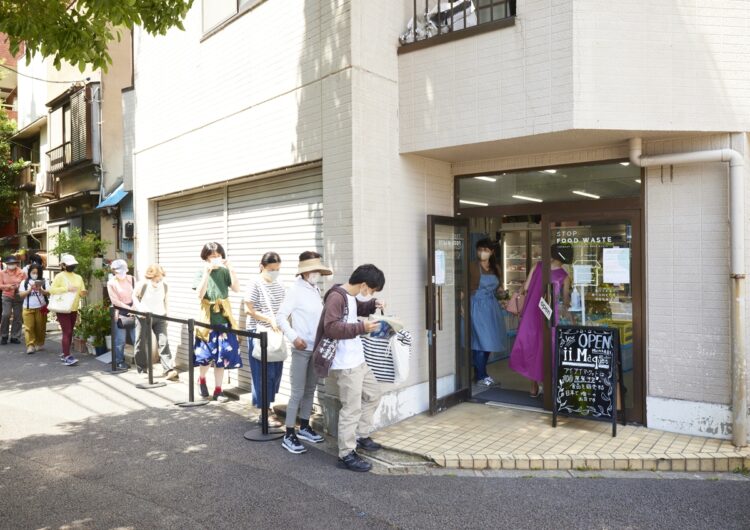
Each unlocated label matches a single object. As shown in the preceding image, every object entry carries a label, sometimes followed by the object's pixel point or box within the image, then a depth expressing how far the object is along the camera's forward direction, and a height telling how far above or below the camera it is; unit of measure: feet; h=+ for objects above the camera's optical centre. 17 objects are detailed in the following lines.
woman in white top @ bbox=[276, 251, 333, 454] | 18.75 -1.83
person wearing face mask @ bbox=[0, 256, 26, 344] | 39.70 -2.13
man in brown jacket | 16.78 -2.64
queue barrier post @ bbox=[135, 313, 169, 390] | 26.89 -4.50
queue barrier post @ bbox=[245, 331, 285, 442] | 19.66 -5.04
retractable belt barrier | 19.76 -3.80
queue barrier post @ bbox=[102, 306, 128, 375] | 29.99 -4.36
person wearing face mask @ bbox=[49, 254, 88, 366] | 32.65 -1.29
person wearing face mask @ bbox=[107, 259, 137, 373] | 30.73 -1.71
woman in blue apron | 25.50 -2.28
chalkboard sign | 19.52 -3.88
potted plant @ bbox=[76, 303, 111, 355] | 34.40 -3.41
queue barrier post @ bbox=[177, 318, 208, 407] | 23.02 -4.60
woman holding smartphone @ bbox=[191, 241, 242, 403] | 23.80 -2.06
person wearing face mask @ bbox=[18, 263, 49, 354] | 36.60 -2.52
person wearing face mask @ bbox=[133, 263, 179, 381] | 28.81 -1.92
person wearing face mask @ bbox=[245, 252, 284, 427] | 21.57 -1.40
